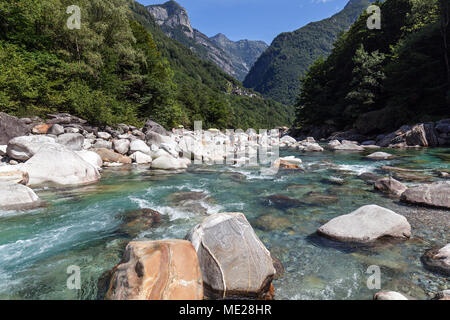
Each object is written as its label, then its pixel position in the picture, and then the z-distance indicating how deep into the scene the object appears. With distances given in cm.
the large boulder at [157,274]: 196
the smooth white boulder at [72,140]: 962
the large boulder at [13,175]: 555
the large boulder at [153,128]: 1714
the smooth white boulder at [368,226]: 349
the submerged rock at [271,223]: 415
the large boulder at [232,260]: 234
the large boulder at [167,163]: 1008
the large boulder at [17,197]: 464
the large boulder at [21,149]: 740
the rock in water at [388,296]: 210
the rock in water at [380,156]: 1230
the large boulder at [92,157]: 891
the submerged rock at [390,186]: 578
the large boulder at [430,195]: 466
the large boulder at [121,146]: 1180
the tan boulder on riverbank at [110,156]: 1063
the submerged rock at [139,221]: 399
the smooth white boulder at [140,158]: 1120
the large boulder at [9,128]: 845
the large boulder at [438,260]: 270
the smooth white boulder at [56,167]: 641
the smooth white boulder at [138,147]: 1204
